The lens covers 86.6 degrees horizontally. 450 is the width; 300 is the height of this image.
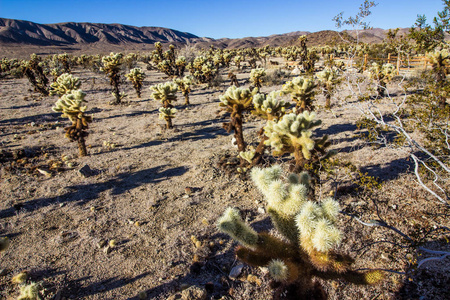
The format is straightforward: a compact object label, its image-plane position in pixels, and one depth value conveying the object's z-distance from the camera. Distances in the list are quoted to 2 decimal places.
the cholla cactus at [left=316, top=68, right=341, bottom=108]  10.55
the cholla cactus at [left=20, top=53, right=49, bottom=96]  15.75
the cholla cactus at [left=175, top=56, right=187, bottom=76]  19.33
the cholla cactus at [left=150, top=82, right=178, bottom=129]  9.76
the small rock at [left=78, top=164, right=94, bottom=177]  6.48
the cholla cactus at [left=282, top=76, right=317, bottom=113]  7.62
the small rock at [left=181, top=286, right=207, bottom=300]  3.09
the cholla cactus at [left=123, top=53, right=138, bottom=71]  23.81
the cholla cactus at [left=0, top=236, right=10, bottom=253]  3.20
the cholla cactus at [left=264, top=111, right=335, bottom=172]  4.05
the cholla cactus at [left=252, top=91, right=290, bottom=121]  5.94
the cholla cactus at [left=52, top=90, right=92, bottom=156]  7.28
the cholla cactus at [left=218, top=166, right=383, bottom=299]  2.38
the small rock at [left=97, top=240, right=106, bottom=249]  4.18
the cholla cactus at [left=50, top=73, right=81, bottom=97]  10.38
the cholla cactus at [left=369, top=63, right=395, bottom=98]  11.17
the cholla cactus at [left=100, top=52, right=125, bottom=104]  12.65
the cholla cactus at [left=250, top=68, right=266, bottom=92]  12.47
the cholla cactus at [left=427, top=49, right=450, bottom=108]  9.65
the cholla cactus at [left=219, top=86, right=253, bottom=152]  6.40
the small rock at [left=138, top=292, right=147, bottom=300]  3.20
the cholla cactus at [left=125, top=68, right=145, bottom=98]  13.56
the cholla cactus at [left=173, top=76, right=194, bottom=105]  12.85
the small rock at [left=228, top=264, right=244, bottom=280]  3.52
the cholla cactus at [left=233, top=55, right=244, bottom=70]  24.88
